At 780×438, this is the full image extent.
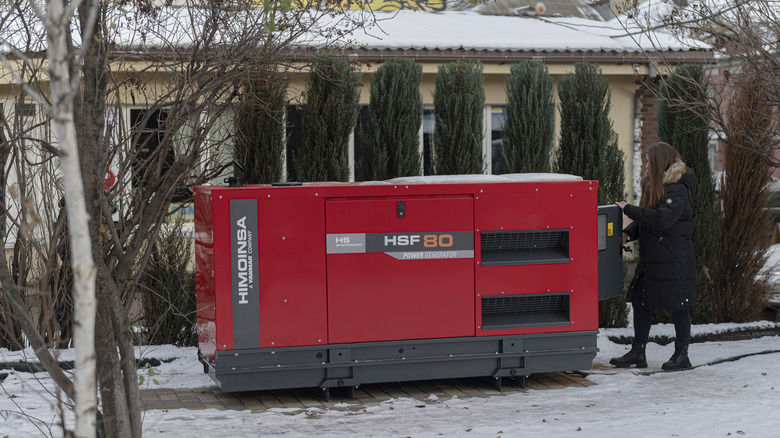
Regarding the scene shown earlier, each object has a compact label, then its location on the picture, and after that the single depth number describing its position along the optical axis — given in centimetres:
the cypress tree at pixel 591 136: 954
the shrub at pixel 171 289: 880
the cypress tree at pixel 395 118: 916
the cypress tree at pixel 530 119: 946
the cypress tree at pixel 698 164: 965
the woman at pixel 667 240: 738
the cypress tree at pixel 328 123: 894
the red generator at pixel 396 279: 657
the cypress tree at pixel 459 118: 933
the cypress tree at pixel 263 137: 866
